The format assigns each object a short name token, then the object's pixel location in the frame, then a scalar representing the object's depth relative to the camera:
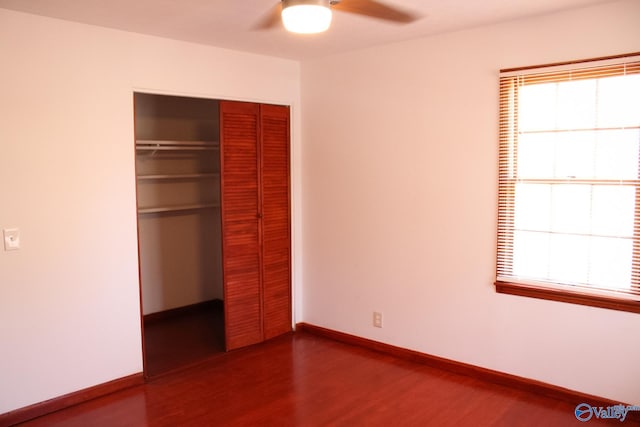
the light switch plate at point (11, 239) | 2.91
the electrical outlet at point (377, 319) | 4.08
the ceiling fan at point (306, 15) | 2.16
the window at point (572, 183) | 2.87
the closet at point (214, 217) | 4.09
